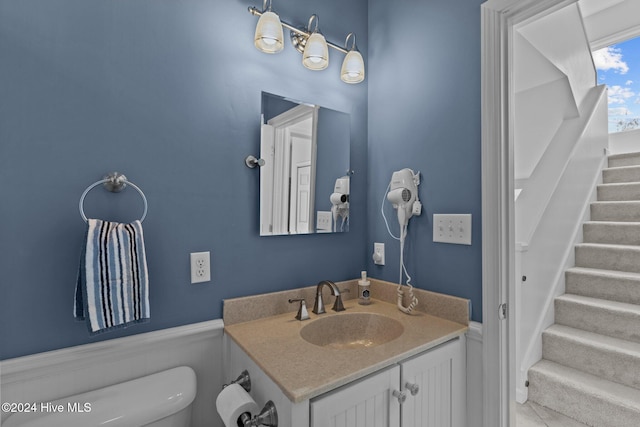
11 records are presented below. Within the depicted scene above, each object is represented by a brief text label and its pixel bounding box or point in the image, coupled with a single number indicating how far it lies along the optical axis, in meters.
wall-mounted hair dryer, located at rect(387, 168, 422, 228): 1.42
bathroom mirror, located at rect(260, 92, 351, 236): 1.33
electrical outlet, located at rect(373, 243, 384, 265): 1.62
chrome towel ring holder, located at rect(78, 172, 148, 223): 0.99
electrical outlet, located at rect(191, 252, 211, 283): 1.16
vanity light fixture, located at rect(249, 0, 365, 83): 1.19
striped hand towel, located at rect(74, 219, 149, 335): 0.88
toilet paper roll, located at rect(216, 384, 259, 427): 0.86
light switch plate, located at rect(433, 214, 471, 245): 1.24
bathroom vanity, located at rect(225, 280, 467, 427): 0.81
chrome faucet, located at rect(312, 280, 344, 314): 1.36
